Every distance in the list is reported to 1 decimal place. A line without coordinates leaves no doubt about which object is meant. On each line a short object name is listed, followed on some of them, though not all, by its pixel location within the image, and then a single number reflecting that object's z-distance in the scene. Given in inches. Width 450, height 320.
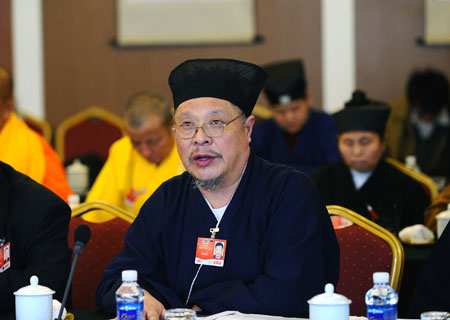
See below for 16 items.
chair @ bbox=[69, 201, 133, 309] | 199.1
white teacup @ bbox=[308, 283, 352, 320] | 118.9
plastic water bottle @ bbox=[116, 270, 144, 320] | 127.8
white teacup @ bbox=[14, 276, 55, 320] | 129.3
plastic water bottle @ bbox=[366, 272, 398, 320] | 123.4
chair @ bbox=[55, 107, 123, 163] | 483.5
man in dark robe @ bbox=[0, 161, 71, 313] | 160.5
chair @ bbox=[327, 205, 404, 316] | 181.1
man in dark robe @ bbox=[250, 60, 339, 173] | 382.6
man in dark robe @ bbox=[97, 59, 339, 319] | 148.7
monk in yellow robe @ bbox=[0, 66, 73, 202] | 300.8
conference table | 136.6
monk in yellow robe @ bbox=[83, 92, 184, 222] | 280.6
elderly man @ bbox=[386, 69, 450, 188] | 445.8
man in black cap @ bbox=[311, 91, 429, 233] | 271.5
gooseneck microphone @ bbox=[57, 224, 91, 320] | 129.2
